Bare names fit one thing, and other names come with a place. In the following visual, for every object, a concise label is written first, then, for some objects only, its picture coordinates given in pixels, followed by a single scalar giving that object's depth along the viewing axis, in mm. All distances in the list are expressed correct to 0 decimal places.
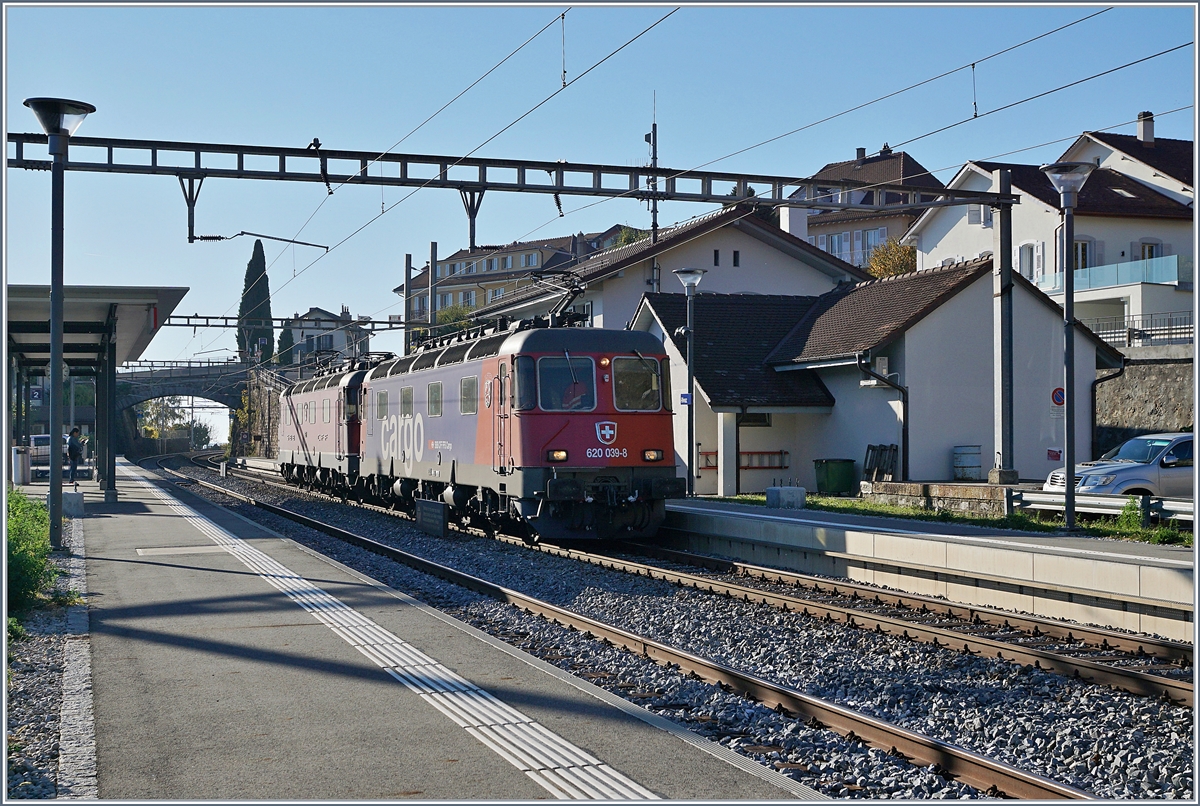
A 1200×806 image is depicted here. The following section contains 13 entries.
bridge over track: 85188
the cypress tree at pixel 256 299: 91062
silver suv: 19578
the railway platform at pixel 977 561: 11297
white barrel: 27438
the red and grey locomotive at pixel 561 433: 17609
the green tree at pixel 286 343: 94938
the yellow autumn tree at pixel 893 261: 54438
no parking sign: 27234
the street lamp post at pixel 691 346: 24594
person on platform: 36375
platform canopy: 23922
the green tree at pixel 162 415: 123206
